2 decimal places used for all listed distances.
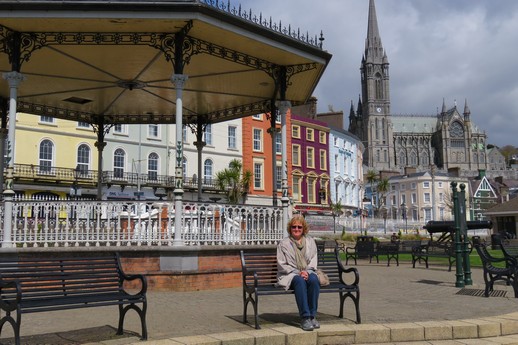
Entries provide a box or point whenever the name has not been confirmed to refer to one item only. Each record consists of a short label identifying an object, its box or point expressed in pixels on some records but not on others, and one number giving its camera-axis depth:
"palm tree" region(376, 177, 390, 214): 95.75
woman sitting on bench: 6.85
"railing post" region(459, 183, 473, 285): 12.68
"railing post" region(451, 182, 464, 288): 12.69
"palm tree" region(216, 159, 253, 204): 47.72
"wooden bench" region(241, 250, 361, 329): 7.27
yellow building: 38.12
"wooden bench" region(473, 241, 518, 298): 10.71
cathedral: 173.61
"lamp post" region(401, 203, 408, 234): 68.84
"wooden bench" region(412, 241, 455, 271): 18.44
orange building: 52.59
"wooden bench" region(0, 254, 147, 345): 5.80
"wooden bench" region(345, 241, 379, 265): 22.73
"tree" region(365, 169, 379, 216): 100.39
